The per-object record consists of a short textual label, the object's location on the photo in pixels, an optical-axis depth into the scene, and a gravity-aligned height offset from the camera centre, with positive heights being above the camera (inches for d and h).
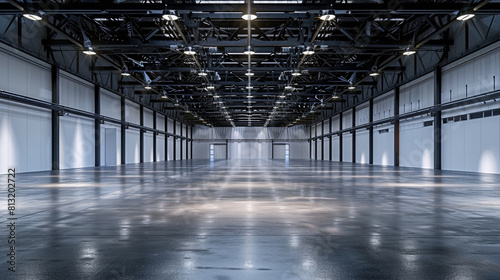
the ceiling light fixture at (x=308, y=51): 917.3 +215.5
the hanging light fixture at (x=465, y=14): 685.9 +225.4
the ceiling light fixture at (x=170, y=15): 676.1 +220.4
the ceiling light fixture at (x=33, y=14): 682.0 +225.5
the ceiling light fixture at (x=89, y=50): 913.9 +219.0
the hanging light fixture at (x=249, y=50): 900.2 +214.5
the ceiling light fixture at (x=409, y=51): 947.2 +224.4
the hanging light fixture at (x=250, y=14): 652.7 +214.8
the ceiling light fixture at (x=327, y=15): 668.1 +218.0
